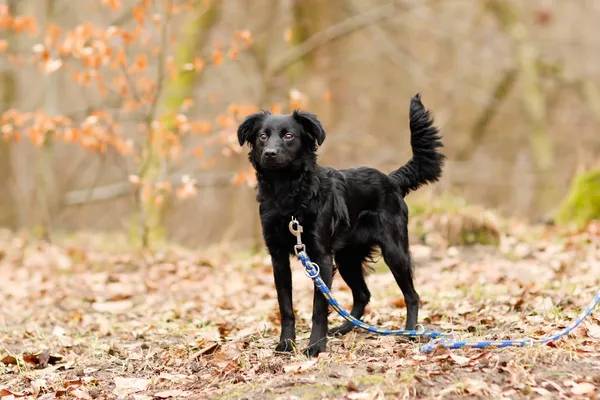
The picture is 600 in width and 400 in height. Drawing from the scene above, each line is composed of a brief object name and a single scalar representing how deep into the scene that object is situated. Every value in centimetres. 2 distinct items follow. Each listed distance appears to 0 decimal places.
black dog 837
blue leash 745
